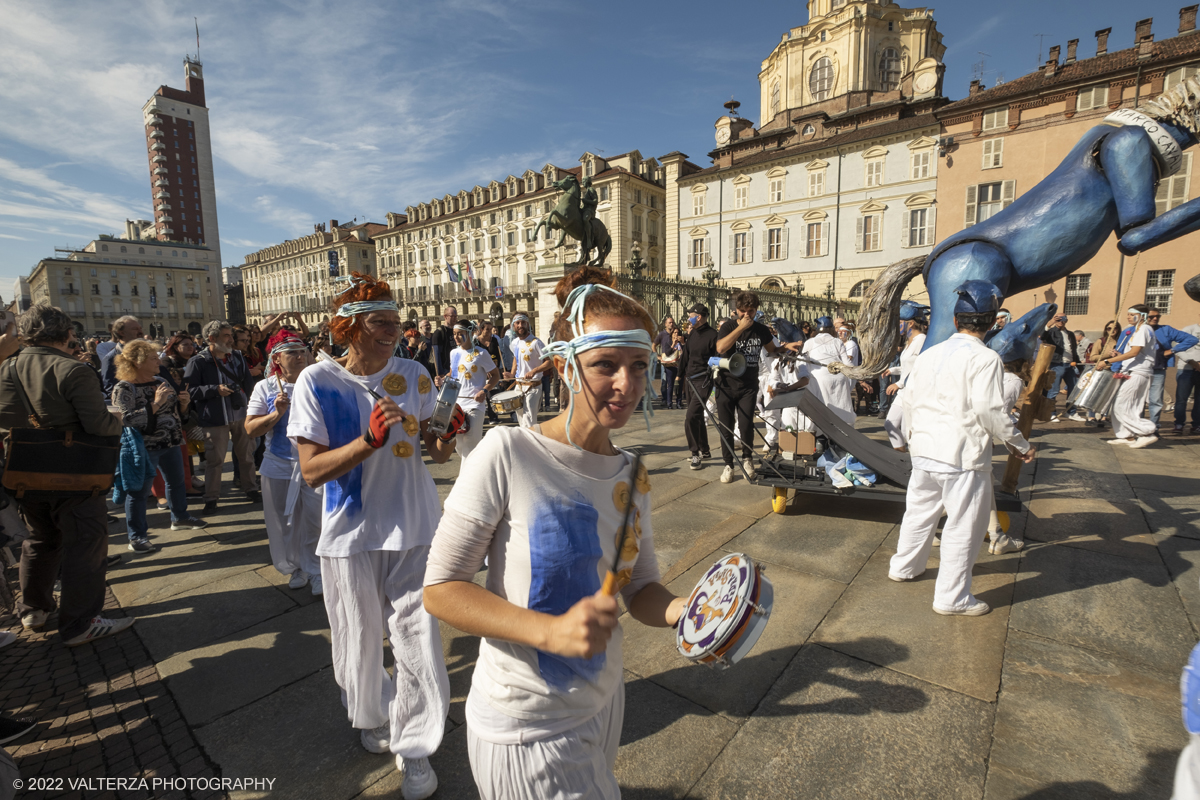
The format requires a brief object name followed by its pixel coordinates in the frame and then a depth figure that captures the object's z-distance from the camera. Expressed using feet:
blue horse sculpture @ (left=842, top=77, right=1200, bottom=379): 15.21
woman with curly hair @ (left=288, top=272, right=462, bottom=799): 7.42
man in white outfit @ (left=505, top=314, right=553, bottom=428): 22.69
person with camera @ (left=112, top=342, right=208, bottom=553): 16.35
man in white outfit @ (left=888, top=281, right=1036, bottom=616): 11.10
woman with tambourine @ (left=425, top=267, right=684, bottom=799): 4.22
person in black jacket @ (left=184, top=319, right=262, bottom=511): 20.01
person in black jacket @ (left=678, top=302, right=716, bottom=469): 22.16
